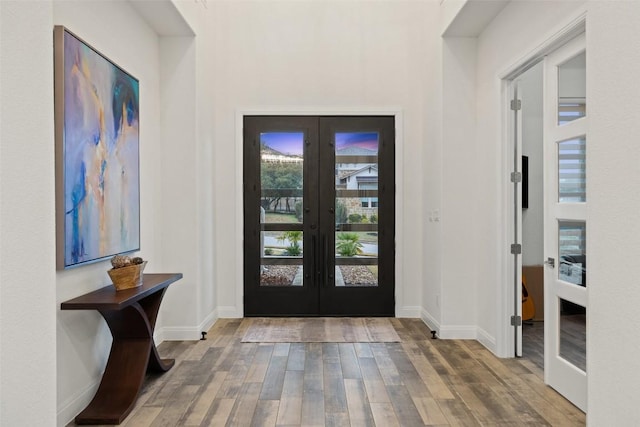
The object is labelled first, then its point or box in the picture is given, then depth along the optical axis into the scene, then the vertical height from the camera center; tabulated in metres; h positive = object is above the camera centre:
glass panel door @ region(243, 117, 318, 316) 4.77 -0.10
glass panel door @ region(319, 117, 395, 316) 4.78 -0.06
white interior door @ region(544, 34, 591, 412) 2.57 -0.10
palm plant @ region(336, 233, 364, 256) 4.80 -0.45
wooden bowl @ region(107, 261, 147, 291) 2.64 -0.45
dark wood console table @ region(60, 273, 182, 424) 2.44 -0.97
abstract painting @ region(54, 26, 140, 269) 2.33 +0.32
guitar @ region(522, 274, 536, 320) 4.36 -1.05
